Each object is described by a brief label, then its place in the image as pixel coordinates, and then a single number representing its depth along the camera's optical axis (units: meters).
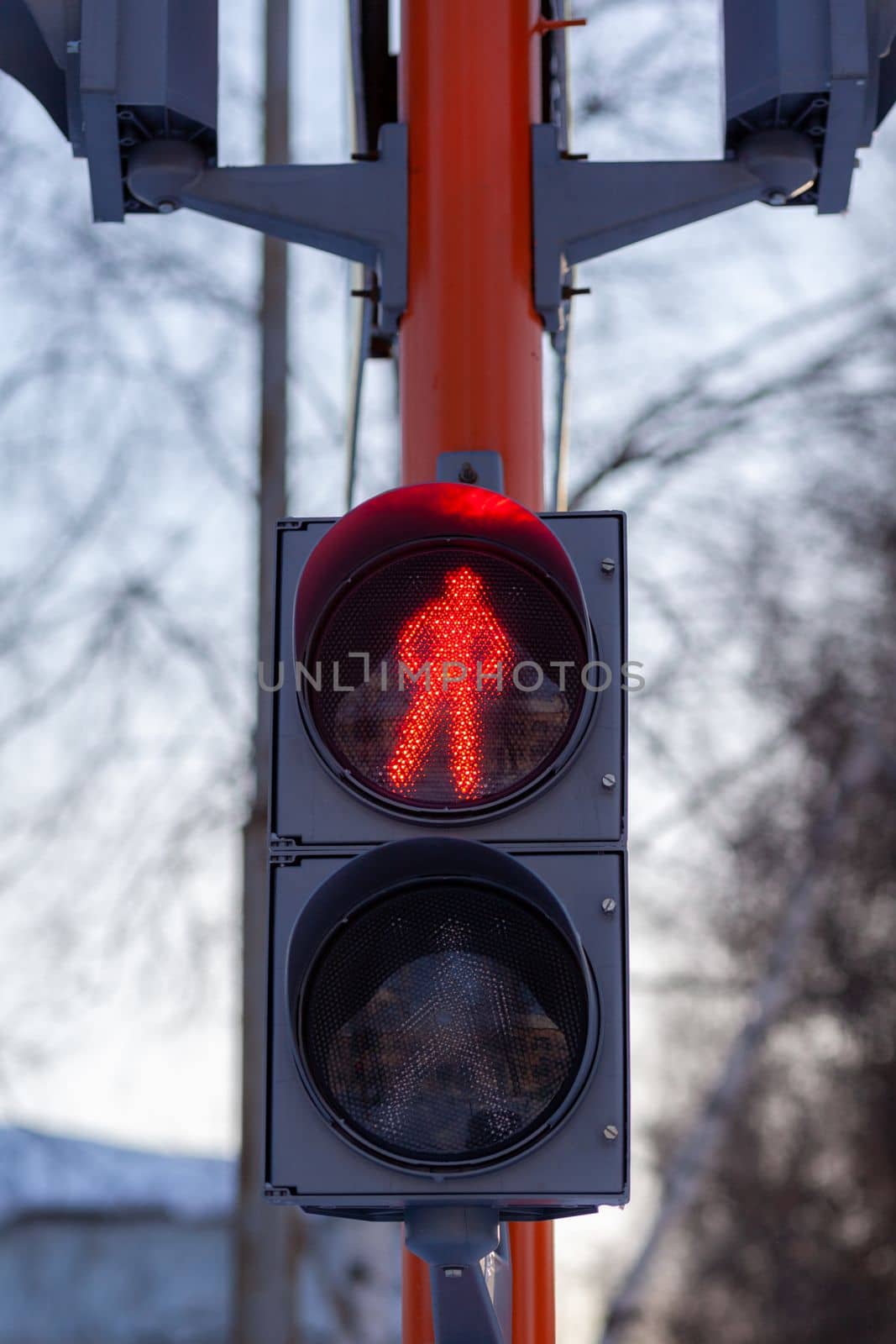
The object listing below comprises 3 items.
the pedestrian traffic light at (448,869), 4.20
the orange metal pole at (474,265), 5.69
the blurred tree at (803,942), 17.03
